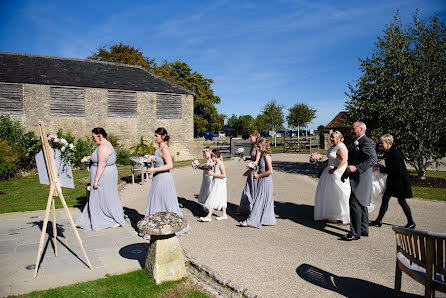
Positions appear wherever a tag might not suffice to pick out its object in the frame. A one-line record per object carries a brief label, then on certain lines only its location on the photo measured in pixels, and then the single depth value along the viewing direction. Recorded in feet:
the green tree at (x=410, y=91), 42.96
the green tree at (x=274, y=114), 164.86
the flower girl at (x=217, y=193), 25.16
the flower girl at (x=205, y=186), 27.25
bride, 22.61
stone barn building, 68.59
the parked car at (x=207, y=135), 196.95
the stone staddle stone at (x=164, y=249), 14.14
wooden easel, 15.85
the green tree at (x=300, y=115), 155.12
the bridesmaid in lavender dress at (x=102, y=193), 22.82
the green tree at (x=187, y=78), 134.00
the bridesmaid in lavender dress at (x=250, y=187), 24.80
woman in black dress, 22.17
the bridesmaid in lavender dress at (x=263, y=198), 23.43
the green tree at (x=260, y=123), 220.51
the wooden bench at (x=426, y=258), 10.20
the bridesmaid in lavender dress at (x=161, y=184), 20.81
